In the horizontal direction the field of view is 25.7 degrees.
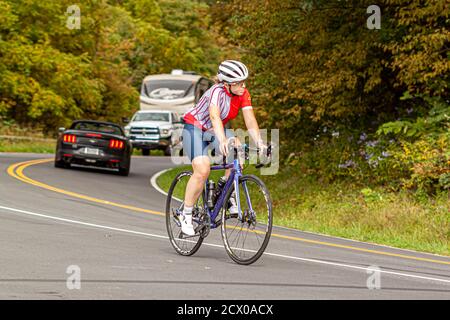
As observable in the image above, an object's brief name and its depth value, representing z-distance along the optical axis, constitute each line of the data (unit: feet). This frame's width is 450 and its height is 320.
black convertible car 80.28
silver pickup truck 135.54
